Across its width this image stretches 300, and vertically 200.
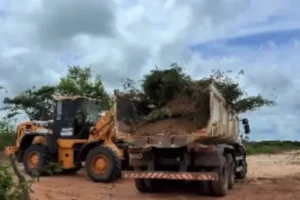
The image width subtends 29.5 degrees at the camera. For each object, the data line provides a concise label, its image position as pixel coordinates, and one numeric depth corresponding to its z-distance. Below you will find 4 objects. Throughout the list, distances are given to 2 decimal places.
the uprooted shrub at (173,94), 15.02
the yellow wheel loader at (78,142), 19.02
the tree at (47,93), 47.06
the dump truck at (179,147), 14.65
